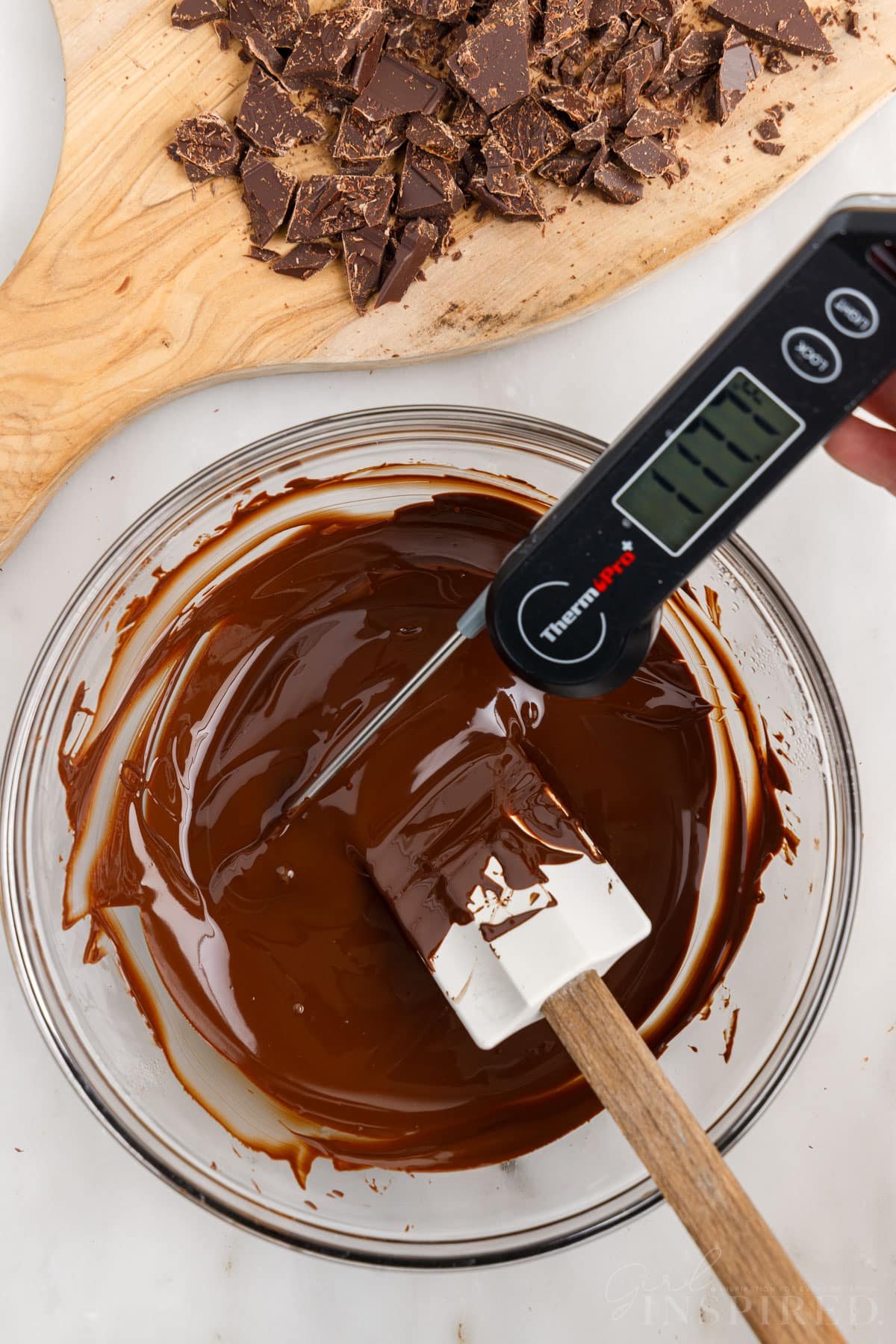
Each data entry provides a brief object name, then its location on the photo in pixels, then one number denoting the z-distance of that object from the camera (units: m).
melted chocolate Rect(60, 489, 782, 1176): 0.63
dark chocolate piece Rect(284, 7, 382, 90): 0.63
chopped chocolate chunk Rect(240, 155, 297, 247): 0.64
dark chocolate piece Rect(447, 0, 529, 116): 0.63
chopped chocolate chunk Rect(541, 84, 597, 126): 0.64
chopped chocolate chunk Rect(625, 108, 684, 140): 0.64
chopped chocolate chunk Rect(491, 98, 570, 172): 0.64
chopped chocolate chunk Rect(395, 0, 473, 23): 0.64
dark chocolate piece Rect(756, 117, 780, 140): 0.65
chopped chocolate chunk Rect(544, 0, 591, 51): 0.64
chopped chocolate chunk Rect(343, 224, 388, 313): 0.64
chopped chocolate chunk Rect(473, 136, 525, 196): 0.64
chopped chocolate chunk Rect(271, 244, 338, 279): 0.64
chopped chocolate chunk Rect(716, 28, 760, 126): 0.64
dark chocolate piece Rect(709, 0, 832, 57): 0.64
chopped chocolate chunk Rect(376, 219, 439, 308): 0.64
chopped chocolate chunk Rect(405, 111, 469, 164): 0.64
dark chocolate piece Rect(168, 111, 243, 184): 0.64
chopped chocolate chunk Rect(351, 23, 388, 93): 0.64
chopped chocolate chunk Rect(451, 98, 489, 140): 0.64
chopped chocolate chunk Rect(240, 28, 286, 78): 0.64
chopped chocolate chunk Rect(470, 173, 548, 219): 0.64
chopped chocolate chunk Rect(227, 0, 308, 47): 0.64
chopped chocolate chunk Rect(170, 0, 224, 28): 0.64
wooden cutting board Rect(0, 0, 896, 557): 0.64
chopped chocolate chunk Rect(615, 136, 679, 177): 0.64
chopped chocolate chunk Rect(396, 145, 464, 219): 0.64
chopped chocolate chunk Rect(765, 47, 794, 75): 0.65
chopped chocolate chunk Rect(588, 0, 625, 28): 0.64
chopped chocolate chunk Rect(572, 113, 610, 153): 0.64
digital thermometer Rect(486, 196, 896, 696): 0.53
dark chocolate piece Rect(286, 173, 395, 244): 0.64
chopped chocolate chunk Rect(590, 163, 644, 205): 0.64
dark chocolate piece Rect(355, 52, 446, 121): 0.64
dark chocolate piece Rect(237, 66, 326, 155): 0.64
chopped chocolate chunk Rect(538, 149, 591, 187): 0.64
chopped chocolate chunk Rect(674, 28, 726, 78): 0.64
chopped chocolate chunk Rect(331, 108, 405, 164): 0.64
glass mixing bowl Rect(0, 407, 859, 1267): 0.60
